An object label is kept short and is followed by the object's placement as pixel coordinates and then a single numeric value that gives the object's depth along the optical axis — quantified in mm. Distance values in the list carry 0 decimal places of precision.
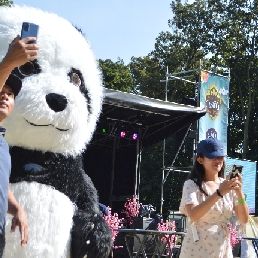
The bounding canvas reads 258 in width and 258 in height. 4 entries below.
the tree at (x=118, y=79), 27736
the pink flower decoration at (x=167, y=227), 7214
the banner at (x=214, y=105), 11555
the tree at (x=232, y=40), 23078
